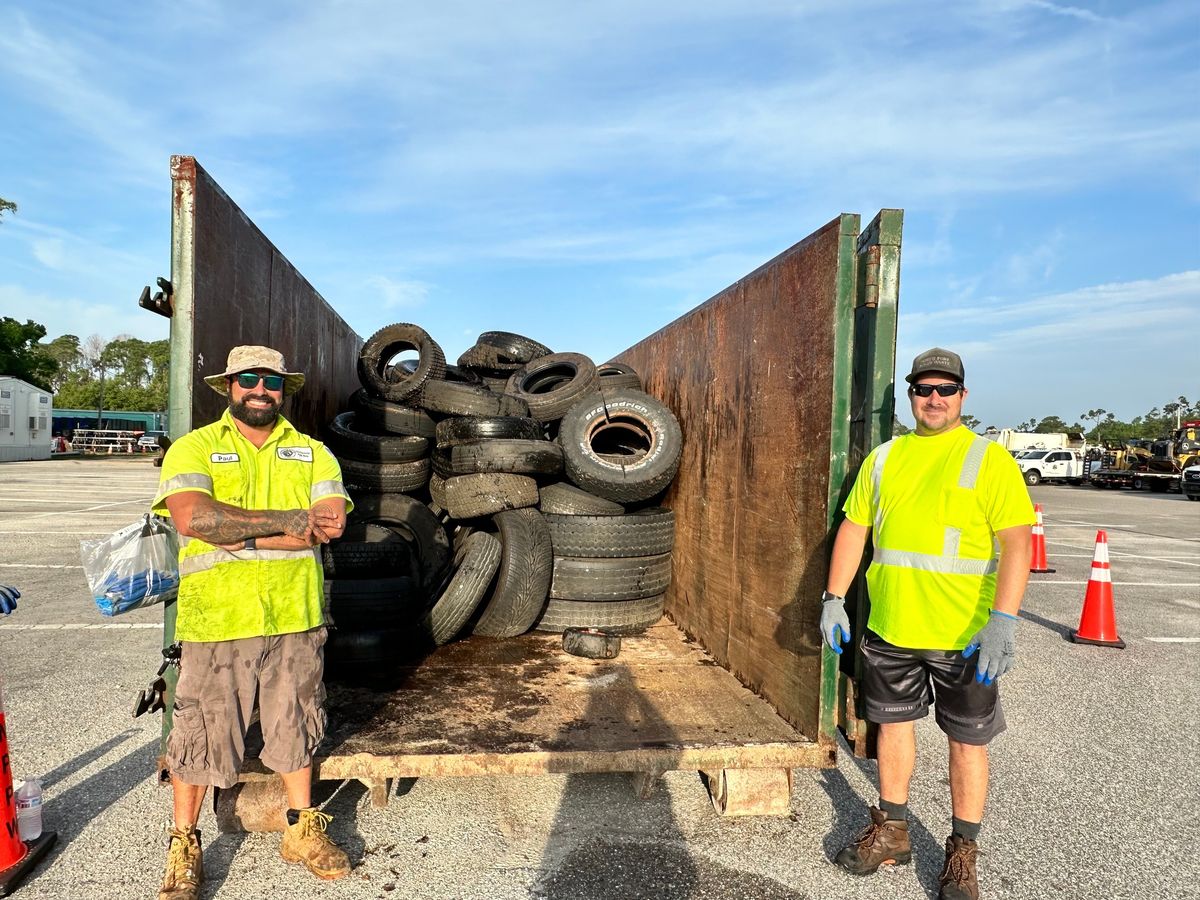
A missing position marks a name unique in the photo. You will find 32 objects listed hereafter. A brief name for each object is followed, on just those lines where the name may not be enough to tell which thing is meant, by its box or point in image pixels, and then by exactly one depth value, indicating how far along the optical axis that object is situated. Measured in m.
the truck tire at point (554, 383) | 6.20
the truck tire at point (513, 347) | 7.81
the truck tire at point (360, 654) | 3.79
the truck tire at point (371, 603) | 3.87
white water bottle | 2.93
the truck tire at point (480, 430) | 5.16
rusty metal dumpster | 2.91
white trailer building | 33.62
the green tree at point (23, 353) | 36.97
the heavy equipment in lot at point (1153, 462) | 29.14
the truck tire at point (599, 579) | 4.77
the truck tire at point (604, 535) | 4.82
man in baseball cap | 2.72
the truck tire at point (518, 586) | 4.46
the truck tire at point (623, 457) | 5.18
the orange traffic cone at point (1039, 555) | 10.38
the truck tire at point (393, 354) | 6.03
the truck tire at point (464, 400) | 5.55
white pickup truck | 34.91
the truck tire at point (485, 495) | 4.88
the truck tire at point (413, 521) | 4.84
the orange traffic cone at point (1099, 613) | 6.56
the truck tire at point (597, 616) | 4.75
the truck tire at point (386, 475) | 5.25
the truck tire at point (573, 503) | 5.10
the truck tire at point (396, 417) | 5.66
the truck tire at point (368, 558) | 4.19
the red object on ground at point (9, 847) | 2.71
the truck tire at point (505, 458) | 4.97
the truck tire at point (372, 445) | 5.23
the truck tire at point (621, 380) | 6.34
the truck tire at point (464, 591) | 4.18
